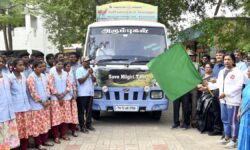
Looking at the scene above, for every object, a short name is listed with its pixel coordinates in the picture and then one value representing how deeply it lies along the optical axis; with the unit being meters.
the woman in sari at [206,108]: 8.63
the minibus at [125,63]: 9.32
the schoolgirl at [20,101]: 6.28
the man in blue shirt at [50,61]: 8.90
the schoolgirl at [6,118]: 5.69
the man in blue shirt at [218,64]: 8.58
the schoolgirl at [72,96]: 8.17
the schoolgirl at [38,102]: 6.82
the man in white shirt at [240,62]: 8.28
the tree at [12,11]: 13.54
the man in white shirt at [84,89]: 8.58
